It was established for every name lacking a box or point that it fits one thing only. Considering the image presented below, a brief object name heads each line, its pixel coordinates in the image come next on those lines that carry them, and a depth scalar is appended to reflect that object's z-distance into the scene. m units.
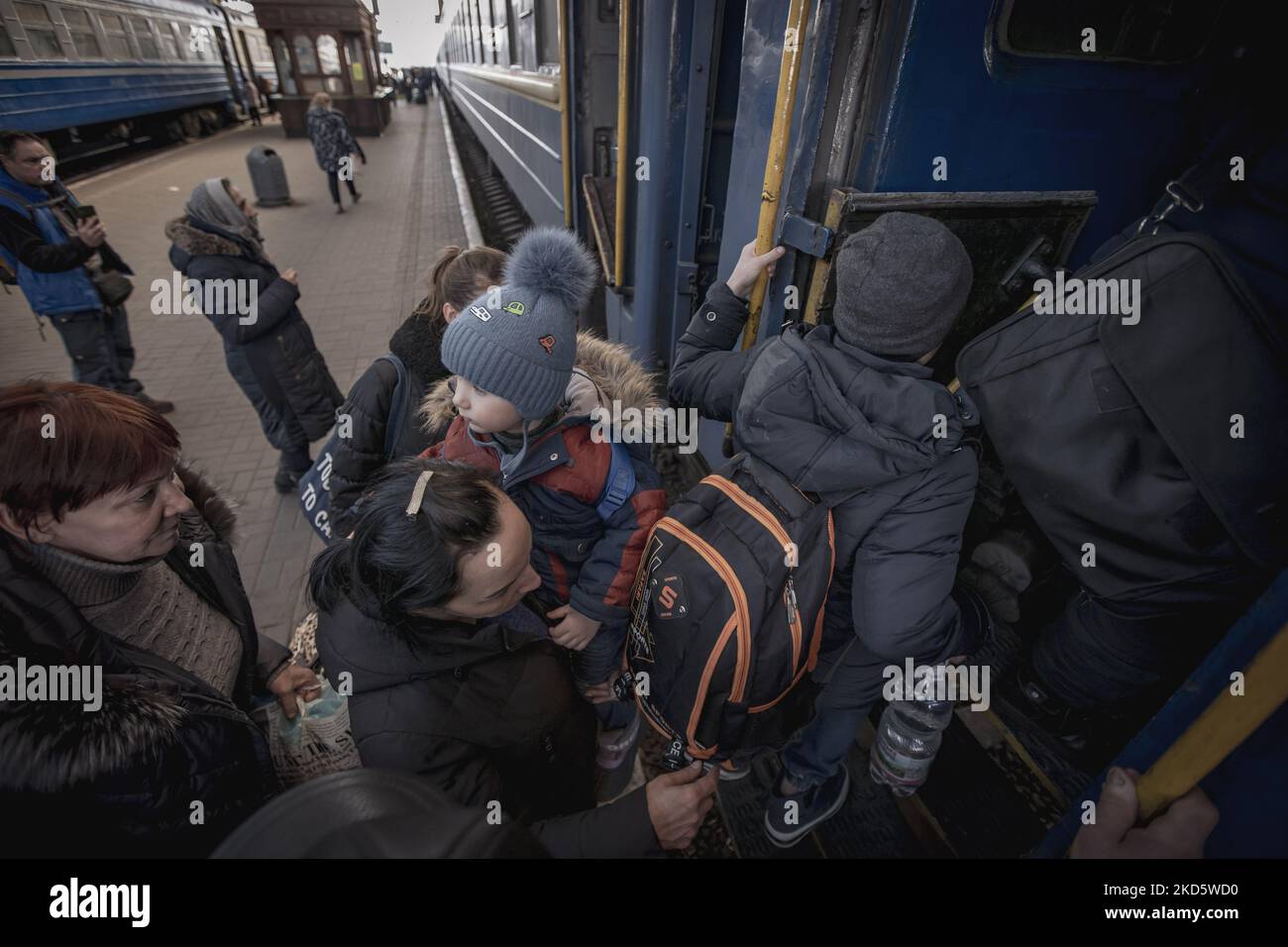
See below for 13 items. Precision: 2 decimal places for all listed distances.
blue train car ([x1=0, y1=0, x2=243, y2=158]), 9.73
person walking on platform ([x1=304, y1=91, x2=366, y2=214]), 10.33
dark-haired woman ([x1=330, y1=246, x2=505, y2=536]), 2.05
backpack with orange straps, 1.36
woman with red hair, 0.99
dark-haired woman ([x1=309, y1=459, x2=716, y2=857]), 1.15
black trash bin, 10.48
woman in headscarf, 2.91
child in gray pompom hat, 1.51
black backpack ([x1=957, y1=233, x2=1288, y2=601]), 1.13
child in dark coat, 1.18
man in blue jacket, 3.46
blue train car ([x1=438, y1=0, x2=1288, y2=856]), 1.53
